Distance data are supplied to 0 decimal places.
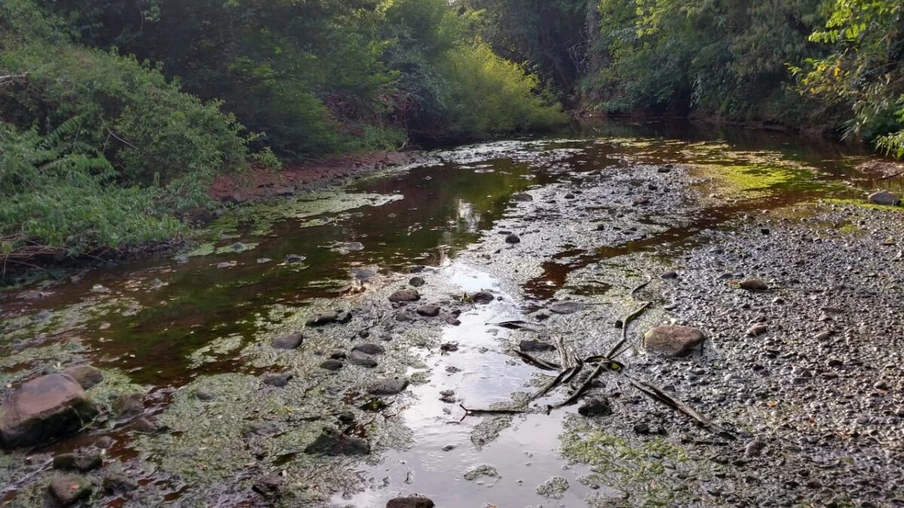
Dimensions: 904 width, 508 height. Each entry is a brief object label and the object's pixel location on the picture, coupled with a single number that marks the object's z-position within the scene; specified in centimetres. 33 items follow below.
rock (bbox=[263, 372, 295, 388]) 382
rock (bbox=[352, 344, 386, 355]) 420
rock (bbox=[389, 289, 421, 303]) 513
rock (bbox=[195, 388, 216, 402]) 370
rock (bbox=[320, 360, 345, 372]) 400
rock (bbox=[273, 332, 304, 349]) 437
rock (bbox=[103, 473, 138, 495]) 286
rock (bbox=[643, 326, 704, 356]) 387
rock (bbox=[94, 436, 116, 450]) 323
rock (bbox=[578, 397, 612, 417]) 330
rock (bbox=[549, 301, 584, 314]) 477
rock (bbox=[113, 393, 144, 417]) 356
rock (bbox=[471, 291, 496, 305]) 510
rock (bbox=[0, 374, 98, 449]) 321
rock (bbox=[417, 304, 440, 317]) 481
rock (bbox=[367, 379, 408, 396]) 368
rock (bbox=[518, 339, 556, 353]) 411
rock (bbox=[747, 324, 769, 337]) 404
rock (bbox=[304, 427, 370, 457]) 310
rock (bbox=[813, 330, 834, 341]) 390
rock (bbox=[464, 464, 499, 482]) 288
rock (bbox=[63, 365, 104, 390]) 386
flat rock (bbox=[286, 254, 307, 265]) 667
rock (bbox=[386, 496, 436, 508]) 266
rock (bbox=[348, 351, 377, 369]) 404
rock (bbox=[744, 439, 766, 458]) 285
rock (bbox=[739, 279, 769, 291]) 486
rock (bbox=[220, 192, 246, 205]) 974
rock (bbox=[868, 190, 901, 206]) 746
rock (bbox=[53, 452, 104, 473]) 301
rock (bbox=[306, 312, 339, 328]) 472
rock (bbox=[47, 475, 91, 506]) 277
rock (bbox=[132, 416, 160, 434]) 337
